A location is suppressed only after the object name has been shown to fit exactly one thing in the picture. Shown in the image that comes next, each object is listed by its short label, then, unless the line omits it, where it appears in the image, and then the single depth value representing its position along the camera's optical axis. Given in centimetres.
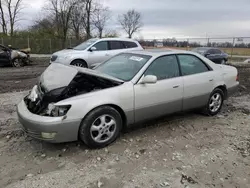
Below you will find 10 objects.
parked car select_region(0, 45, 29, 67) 1350
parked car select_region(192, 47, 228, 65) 1709
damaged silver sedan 344
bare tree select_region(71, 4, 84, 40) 3425
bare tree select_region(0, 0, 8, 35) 3531
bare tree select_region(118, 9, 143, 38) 5188
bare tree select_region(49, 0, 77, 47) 3366
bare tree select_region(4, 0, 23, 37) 3616
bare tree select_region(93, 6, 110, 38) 3731
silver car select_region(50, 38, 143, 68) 1062
